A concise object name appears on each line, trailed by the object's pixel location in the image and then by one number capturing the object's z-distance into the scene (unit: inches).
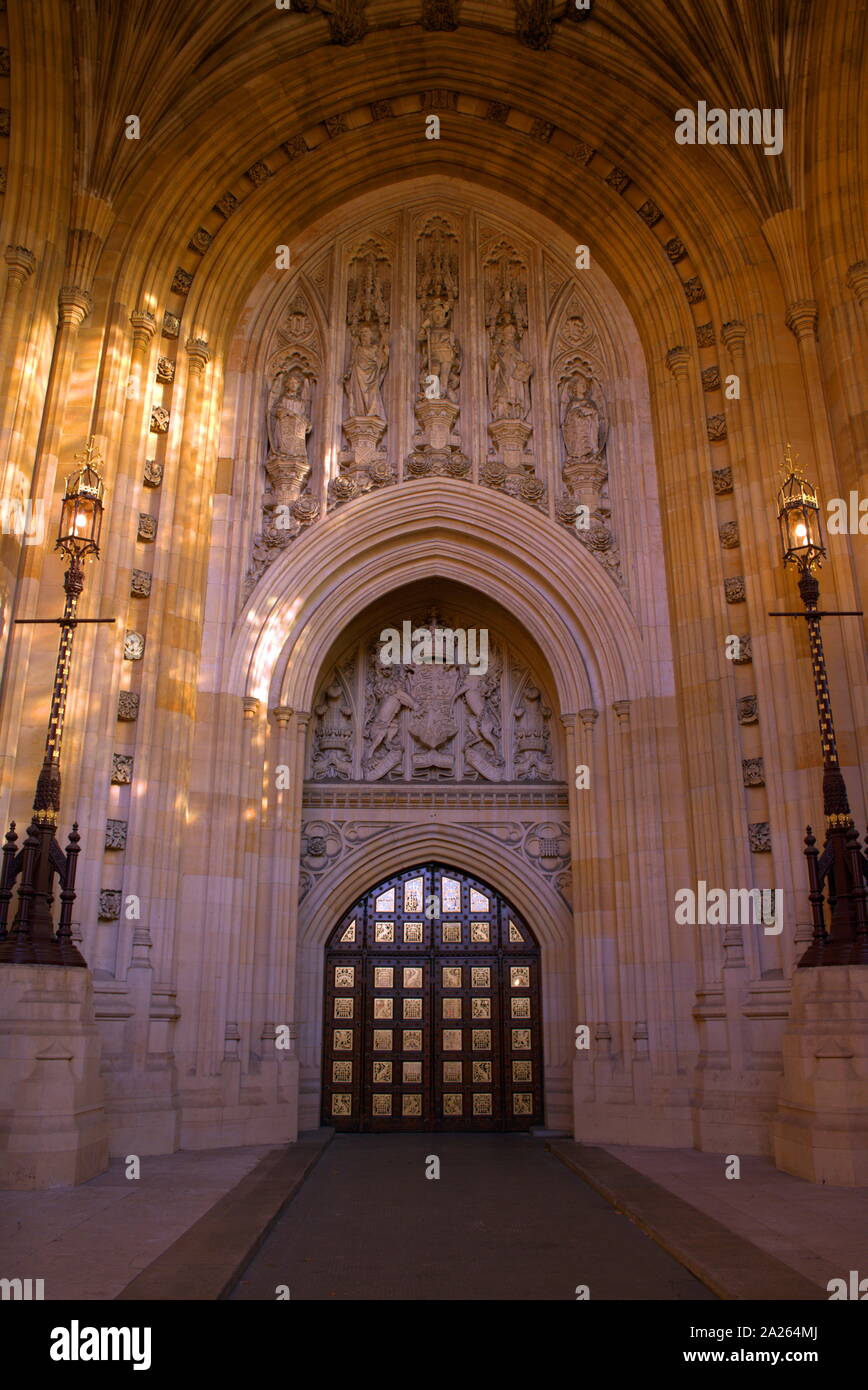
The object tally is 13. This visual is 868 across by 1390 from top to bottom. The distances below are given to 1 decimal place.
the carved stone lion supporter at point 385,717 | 590.6
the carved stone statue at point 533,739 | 593.0
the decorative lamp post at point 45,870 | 367.9
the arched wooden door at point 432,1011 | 540.7
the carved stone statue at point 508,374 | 612.4
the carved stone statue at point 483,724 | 590.9
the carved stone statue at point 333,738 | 590.2
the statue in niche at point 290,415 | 590.2
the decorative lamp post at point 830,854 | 383.9
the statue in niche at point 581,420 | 596.7
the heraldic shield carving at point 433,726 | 589.6
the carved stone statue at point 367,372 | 610.5
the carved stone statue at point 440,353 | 618.2
